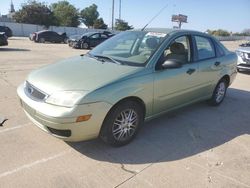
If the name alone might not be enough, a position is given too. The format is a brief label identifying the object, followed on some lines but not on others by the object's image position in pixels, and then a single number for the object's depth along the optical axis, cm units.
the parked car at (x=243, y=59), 758
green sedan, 233
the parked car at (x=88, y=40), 1493
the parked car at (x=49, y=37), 1962
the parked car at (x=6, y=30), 2162
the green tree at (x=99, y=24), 4717
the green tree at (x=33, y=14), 3655
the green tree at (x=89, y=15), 5593
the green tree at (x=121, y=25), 4592
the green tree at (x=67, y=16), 4466
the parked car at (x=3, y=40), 1131
